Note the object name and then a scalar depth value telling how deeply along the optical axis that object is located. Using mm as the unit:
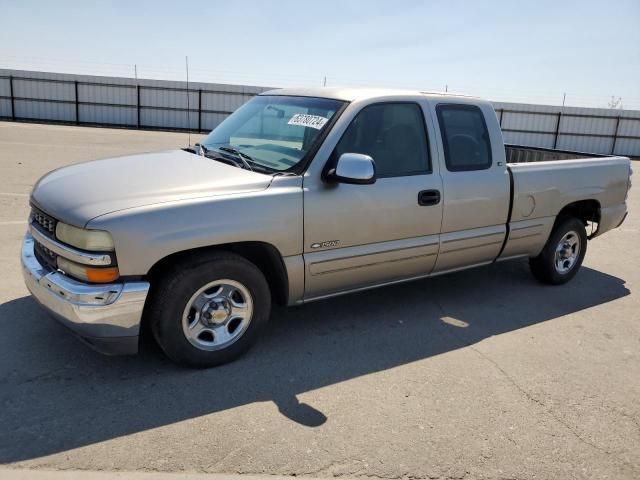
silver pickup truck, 3348
